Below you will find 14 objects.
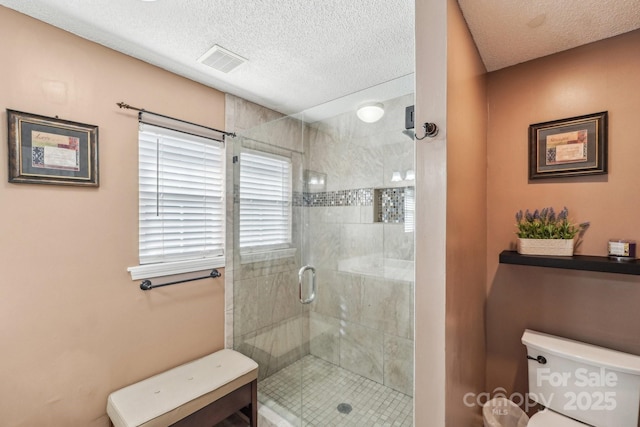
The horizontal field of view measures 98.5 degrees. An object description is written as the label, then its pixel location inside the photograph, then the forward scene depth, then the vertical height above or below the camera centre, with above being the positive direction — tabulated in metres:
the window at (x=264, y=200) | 2.37 +0.11
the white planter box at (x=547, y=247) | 1.52 -0.19
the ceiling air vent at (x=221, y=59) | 1.70 +0.99
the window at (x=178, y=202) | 1.86 +0.08
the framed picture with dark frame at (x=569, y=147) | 1.52 +0.38
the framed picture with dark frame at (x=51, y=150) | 1.38 +0.34
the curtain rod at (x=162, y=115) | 1.72 +0.67
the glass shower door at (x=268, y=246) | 2.34 -0.29
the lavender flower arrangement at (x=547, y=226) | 1.54 -0.08
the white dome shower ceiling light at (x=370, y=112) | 2.01 +0.76
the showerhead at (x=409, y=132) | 1.62 +0.49
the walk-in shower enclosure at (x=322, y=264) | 1.99 -0.41
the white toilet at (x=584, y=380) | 1.32 -0.87
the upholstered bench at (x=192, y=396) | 1.49 -1.08
